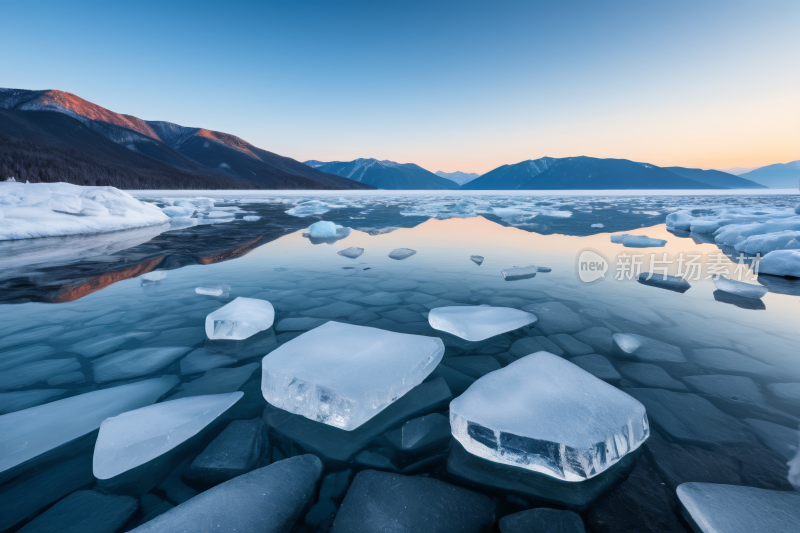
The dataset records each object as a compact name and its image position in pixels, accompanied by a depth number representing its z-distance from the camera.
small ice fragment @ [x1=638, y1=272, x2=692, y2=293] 3.48
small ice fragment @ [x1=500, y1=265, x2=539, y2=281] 3.82
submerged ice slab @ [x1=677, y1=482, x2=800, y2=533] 0.97
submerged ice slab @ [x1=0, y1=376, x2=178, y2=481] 1.28
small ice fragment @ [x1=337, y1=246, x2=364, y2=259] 4.96
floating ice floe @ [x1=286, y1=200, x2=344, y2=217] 13.92
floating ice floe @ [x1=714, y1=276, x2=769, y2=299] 3.20
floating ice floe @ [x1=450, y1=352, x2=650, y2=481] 1.16
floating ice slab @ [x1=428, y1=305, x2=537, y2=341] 2.27
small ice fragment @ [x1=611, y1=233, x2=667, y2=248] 6.15
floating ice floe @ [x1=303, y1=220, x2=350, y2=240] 7.06
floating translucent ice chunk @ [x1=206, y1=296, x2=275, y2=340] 2.21
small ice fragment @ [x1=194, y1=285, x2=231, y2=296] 3.18
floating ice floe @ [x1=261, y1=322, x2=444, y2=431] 1.42
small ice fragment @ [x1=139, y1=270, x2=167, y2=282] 3.57
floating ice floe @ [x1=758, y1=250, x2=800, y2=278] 4.04
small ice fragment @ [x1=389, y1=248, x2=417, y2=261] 5.00
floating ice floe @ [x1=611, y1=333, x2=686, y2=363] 2.04
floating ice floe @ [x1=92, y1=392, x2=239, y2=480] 1.21
